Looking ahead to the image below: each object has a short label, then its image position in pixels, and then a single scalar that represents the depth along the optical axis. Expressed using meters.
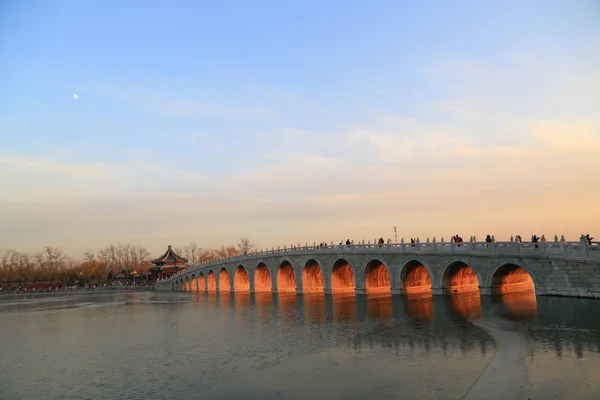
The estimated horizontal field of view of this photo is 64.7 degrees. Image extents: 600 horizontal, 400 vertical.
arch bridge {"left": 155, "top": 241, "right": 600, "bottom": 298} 23.25
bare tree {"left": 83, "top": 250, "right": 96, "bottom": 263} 118.33
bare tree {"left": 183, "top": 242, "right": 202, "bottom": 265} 142.05
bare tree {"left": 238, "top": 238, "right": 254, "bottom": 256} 131.45
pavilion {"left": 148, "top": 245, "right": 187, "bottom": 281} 92.94
